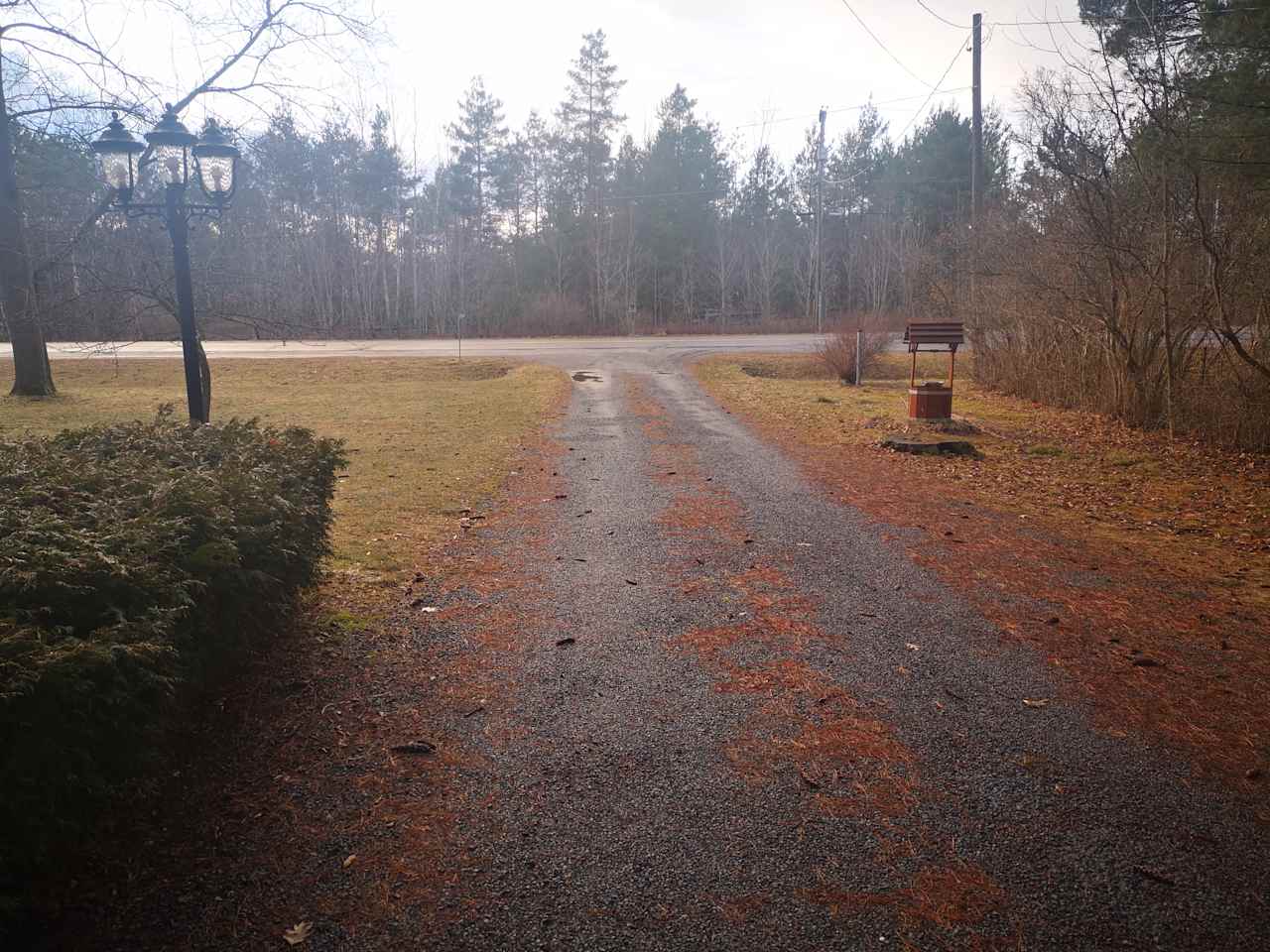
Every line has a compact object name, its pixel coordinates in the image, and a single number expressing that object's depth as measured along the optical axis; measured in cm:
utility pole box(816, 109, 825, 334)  3294
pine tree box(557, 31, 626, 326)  4222
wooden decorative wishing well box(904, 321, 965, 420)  1299
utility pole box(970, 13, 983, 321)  2234
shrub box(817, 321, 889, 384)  2081
